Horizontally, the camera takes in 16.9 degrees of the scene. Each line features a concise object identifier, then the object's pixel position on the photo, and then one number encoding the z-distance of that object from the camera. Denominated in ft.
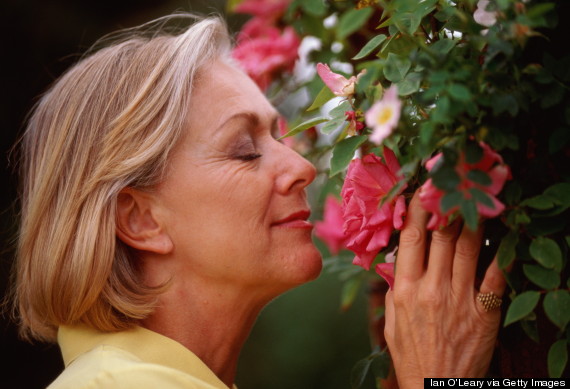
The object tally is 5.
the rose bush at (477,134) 4.14
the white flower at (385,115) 4.13
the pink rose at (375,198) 4.41
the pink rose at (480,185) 4.15
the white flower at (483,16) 4.23
